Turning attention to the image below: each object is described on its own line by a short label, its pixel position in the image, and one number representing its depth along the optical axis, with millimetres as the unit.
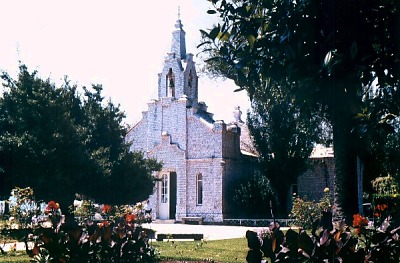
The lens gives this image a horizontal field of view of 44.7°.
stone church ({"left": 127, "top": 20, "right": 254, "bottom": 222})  28922
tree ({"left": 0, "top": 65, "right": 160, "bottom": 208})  19031
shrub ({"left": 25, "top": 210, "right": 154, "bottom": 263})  7215
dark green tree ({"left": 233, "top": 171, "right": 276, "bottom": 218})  28453
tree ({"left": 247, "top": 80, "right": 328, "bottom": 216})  27859
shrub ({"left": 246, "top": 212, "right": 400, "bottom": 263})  5742
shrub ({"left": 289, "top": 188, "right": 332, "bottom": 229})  19484
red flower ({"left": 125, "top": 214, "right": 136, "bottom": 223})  9148
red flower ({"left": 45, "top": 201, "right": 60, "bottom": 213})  8844
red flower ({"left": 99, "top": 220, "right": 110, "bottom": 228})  8530
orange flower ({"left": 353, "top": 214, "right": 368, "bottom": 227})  7441
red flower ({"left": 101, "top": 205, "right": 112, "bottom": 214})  10547
